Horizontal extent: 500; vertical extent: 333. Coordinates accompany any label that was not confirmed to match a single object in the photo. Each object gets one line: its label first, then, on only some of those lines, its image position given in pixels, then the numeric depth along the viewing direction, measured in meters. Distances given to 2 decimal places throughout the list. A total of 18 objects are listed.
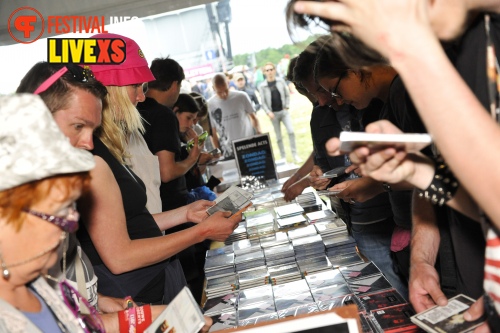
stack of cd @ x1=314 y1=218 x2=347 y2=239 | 2.51
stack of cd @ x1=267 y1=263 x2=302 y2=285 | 2.20
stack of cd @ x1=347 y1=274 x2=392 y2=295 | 1.84
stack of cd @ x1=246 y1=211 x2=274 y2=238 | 2.91
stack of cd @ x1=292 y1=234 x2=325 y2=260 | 2.35
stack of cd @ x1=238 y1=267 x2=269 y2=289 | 2.21
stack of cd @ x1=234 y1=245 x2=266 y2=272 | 2.38
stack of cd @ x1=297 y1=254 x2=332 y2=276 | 2.21
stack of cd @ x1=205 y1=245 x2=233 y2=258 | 2.66
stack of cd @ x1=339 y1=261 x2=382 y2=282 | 2.02
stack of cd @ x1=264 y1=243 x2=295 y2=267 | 2.37
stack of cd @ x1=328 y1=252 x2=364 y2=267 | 2.21
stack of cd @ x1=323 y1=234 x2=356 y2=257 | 2.34
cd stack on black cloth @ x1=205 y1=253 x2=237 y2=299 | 2.19
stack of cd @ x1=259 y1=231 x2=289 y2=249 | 2.60
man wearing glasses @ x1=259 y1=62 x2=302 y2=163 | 9.47
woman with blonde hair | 1.83
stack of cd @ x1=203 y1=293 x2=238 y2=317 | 1.95
